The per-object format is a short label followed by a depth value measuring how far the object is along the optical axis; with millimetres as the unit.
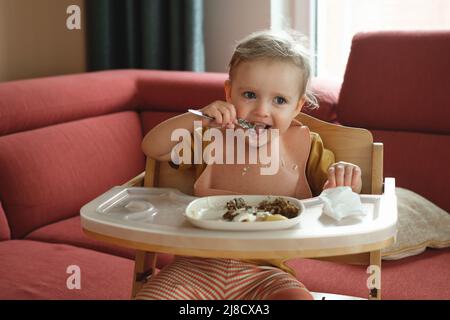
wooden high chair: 1605
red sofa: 1911
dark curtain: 3125
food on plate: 1292
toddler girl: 1471
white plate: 1247
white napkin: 1340
